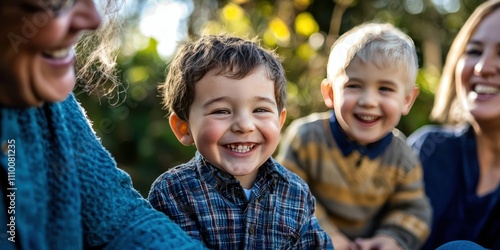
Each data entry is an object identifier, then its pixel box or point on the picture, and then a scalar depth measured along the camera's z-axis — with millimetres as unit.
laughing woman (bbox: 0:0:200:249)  1109
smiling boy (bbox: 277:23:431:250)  1957
